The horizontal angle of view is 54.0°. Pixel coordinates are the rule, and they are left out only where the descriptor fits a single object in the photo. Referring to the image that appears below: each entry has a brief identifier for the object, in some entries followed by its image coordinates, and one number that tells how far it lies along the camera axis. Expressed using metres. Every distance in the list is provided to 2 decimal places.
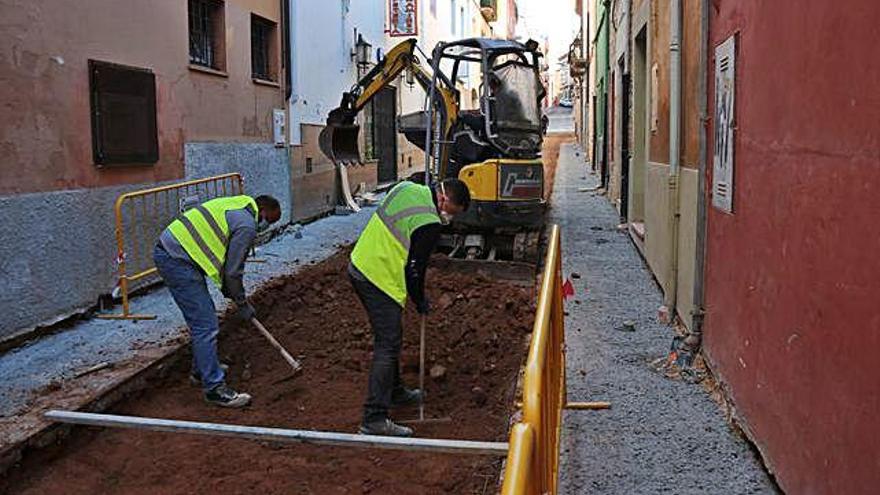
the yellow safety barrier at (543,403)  1.96
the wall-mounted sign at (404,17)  21.42
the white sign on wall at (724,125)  5.15
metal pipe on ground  3.95
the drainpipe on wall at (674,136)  6.95
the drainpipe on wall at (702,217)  5.98
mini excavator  10.69
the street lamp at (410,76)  11.69
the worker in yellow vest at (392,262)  5.11
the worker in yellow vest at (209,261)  5.70
